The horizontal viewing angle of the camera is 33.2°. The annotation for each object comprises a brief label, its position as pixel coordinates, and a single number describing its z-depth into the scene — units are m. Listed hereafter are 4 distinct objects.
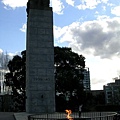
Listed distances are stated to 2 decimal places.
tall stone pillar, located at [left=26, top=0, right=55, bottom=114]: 22.55
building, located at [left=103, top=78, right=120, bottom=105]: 54.12
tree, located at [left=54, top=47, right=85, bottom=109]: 34.05
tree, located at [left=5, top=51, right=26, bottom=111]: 36.20
